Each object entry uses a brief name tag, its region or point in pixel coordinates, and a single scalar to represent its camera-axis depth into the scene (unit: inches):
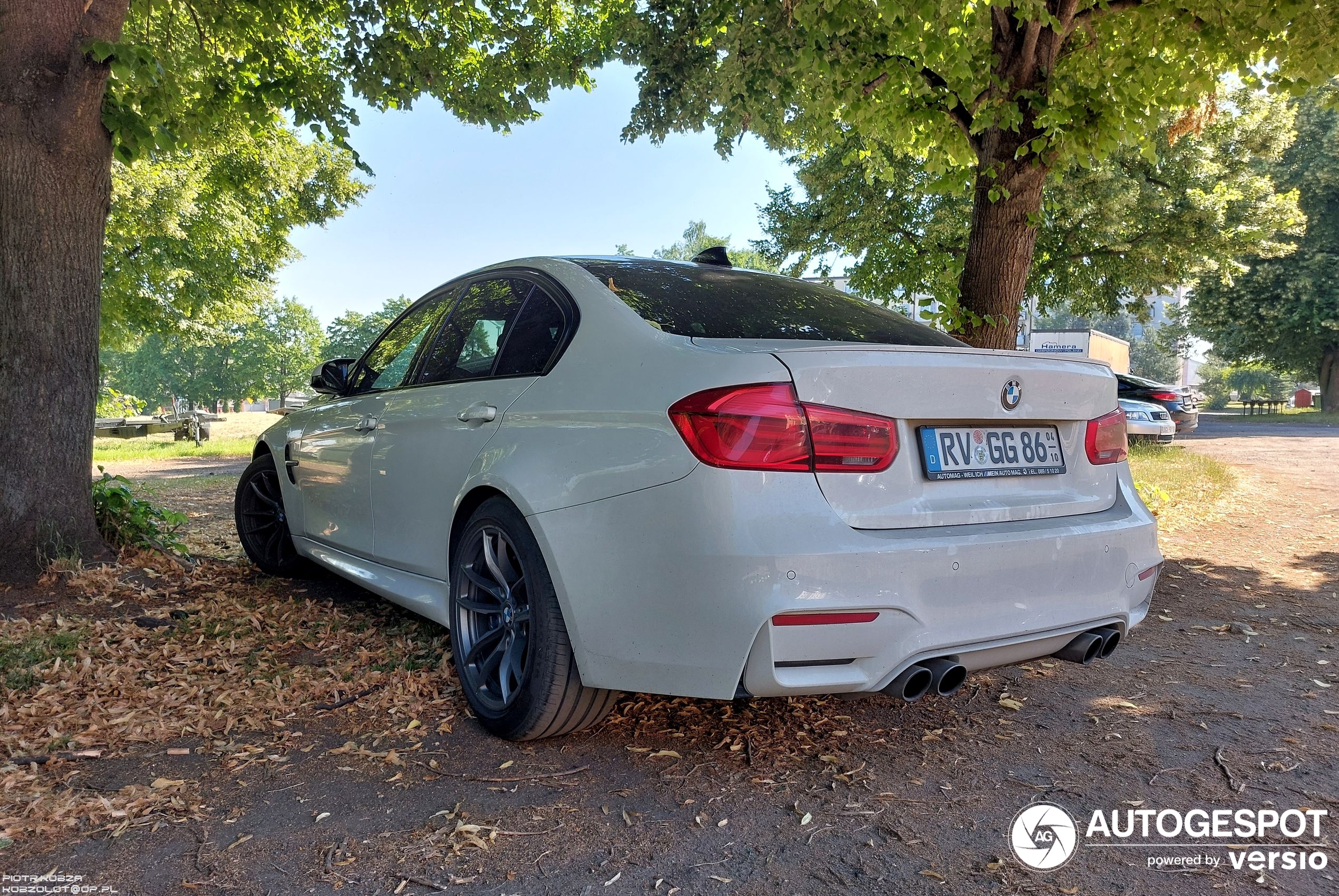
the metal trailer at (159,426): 1012.5
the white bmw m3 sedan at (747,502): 91.0
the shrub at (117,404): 462.6
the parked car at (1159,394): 660.1
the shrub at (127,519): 209.9
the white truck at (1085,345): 1079.6
